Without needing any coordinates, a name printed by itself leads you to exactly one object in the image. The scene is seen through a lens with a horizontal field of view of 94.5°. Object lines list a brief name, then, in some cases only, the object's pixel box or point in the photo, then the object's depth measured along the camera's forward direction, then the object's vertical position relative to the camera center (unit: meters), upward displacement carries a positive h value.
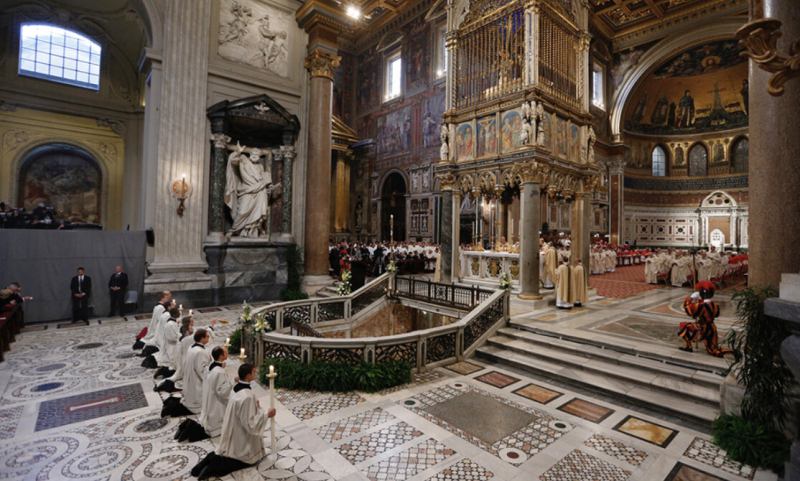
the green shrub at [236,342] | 6.78 -1.73
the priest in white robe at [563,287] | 9.05 -0.84
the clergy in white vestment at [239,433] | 3.25 -1.68
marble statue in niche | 11.02 +1.74
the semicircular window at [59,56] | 12.89 +6.89
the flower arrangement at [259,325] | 5.78 -1.20
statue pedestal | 10.62 -0.64
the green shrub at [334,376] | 5.18 -1.79
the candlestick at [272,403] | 3.39 -1.42
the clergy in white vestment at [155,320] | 6.46 -1.31
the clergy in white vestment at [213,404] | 3.74 -1.63
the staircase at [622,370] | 4.55 -1.71
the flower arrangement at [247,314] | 6.38 -1.14
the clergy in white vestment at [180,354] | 4.90 -1.51
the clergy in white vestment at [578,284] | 9.18 -0.77
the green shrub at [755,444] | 3.43 -1.81
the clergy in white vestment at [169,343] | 5.70 -1.51
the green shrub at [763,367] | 3.49 -1.06
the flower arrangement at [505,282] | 7.54 -0.61
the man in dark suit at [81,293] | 8.46 -1.08
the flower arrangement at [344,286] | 9.56 -0.94
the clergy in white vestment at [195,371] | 4.33 -1.47
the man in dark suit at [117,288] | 8.97 -1.01
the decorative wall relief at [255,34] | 11.00 +6.66
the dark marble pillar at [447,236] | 11.16 +0.46
